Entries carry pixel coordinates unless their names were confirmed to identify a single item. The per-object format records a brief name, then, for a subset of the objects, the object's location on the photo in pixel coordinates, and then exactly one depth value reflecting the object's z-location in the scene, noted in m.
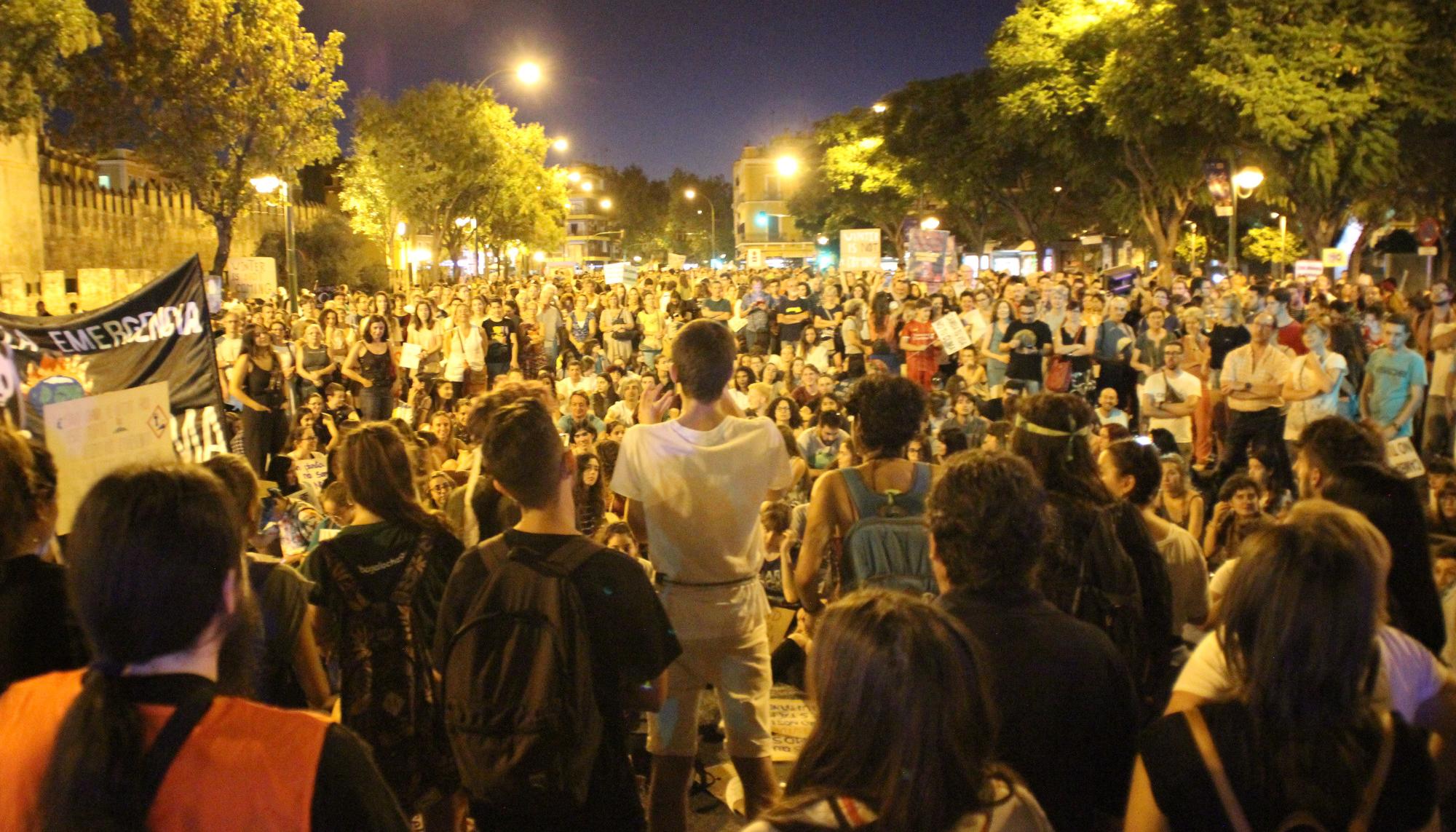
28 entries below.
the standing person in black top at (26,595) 2.54
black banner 4.78
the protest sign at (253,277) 22.48
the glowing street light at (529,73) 23.27
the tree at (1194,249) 45.28
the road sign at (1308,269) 24.17
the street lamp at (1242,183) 25.38
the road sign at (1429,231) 28.34
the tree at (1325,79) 22.31
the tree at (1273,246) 34.72
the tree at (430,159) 41.25
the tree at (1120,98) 26.42
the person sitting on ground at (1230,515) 7.07
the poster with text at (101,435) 4.02
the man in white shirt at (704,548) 3.90
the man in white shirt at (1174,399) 10.66
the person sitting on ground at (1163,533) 3.84
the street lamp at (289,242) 22.80
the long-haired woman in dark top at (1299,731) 2.10
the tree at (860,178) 48.78
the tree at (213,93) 31.92
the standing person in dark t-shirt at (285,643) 3.21
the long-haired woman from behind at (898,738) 1.81
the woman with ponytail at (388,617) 3.43
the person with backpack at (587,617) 2.94
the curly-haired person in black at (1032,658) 2.49
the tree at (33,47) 24.44
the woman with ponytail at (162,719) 1.67
